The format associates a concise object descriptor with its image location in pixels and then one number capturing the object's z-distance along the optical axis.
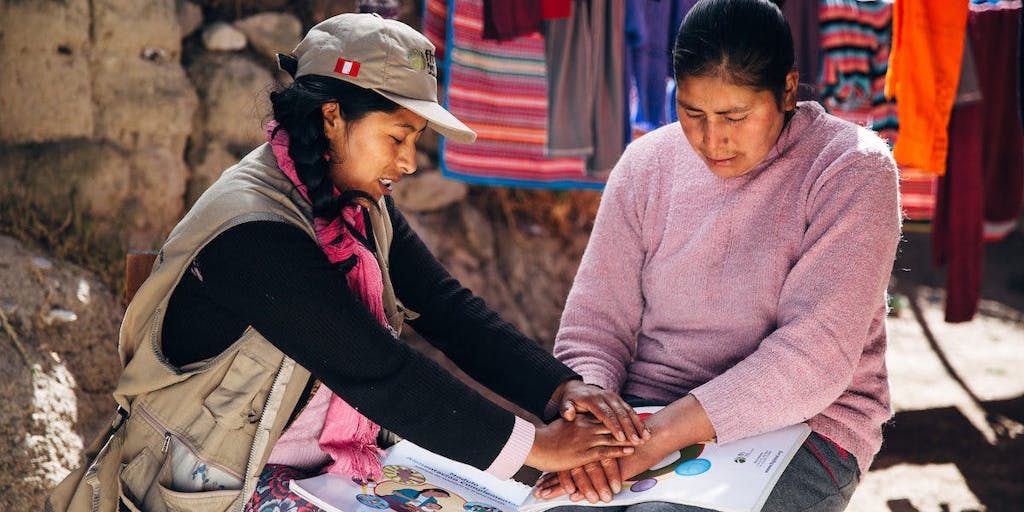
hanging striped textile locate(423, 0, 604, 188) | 3.96
